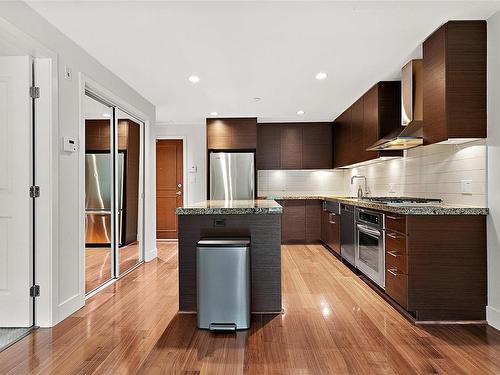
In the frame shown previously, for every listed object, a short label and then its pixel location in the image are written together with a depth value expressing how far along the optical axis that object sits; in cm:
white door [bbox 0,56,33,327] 268
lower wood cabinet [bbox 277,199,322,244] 653
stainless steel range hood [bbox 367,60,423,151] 333
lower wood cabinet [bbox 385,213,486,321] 273
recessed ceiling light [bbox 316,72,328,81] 395
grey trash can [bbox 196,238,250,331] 260
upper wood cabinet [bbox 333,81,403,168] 425
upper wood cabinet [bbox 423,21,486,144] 276
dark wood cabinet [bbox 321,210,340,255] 523
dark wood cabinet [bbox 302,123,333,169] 682
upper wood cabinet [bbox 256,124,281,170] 684
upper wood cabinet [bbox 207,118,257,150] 642
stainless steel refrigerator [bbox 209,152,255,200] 637
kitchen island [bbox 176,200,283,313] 300
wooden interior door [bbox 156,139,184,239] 699
